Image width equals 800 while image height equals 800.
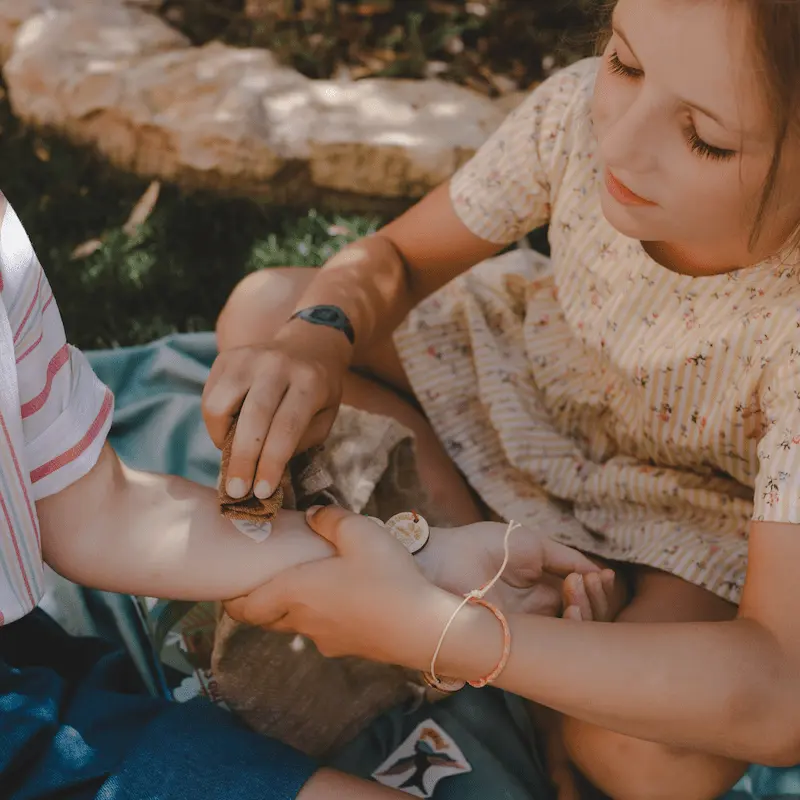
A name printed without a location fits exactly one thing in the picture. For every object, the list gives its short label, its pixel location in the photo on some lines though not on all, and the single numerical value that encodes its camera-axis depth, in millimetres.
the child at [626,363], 1225
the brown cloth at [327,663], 1574
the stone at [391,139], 2900
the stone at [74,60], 3102
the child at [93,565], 1182
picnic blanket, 1640
